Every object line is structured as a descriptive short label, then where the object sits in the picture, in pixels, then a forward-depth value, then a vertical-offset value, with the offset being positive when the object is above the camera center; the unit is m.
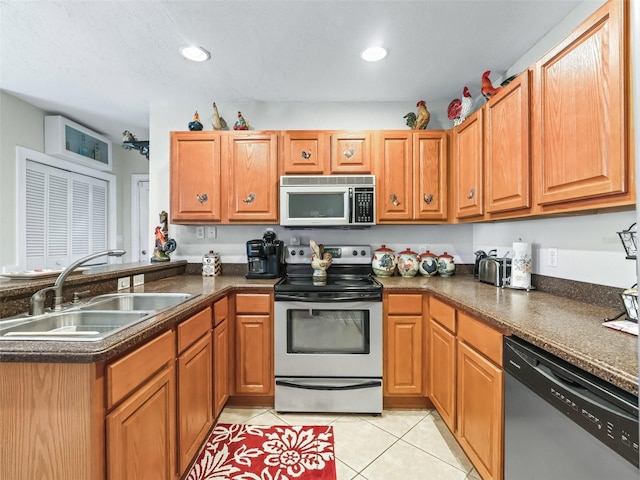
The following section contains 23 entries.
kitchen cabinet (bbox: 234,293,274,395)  2.14 -0.77
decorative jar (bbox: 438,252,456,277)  2.59 -0.22
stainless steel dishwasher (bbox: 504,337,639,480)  0.75 -0.53
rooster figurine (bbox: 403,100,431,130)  2.55 +1.03
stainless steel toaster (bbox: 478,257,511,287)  1.99 -0.20
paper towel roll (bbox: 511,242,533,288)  1.86 -0.15
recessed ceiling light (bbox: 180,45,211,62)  1.99 +1.25
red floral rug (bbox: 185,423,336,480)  1.58 -1.19
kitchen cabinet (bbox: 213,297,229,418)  1.88 -0.73
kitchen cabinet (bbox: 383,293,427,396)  2.12 -0.72
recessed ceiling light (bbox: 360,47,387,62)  1.98 +1.24
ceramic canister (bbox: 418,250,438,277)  2.60 -0.20
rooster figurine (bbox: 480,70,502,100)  1.98 +1.00
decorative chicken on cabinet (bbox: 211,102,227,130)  2.61 +1.04
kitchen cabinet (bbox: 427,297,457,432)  1.73 -0.73
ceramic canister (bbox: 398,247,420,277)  2.57 -0.20
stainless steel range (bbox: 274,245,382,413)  2.07 -0.74
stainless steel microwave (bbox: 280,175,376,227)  2.42 +0.31
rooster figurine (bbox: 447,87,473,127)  2.34 +1.04
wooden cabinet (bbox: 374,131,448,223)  2.49 +0.53
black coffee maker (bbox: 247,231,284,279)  2.44 -0.13
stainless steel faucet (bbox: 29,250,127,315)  1.30 -0.23
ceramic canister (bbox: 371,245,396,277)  2.56 -0.18
